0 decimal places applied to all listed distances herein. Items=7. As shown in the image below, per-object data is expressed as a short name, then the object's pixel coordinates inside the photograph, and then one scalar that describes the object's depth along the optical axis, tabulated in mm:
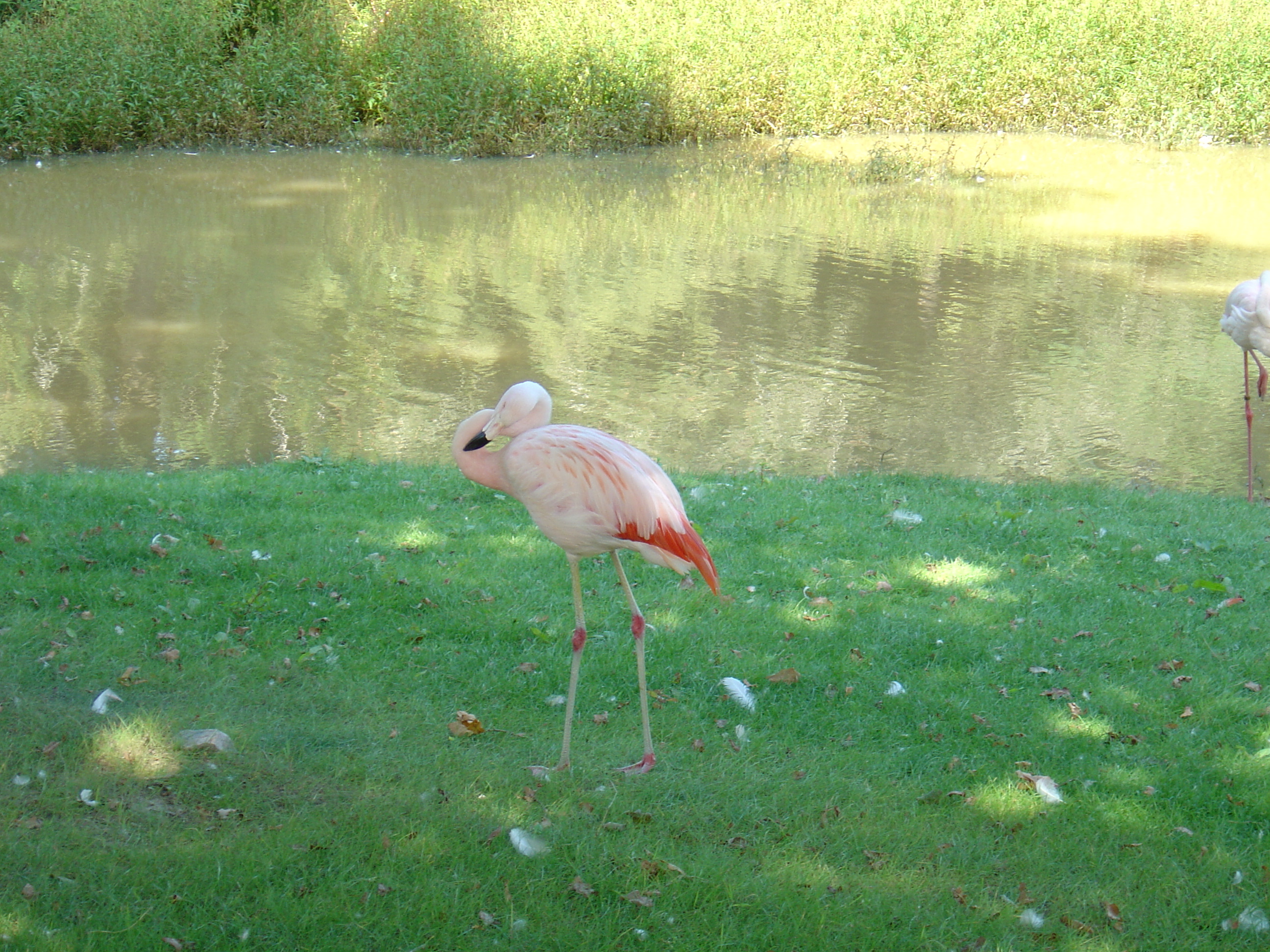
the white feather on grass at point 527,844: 6855
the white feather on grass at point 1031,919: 6437
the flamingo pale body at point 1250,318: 14422
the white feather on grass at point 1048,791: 7547
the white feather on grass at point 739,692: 8695
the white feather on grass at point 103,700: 8008
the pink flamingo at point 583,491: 7605
